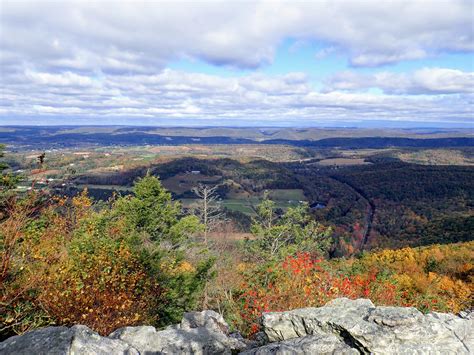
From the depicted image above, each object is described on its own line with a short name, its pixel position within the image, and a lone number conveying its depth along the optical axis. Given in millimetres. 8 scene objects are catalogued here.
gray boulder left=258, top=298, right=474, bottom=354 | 7910
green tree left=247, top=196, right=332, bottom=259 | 32375
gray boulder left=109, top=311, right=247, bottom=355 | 9766
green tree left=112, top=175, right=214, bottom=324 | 20734
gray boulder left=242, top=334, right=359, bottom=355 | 7621
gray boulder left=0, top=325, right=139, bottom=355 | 7938
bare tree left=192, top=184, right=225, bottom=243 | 29961
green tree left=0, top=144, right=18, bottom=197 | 22612
